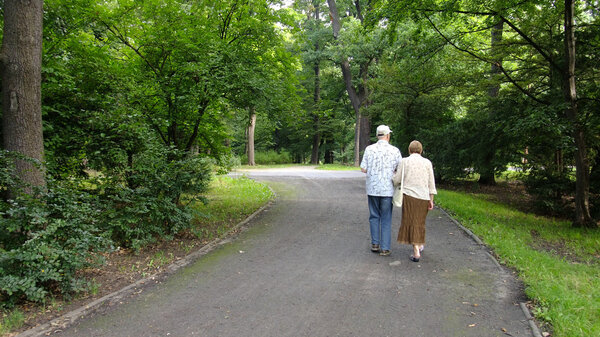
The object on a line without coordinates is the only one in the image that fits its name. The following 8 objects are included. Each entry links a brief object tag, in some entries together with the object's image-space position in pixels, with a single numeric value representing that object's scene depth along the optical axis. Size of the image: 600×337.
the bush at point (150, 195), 5.72
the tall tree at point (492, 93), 10.88
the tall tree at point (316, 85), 28.56
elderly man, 5.74
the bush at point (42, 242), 3.75
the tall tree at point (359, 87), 24.53
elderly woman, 5.48
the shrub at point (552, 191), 11.08
